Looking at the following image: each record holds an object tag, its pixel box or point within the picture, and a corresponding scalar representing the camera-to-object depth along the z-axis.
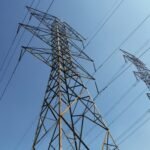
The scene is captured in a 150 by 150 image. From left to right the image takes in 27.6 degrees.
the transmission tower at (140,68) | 23.77
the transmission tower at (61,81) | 10.21
